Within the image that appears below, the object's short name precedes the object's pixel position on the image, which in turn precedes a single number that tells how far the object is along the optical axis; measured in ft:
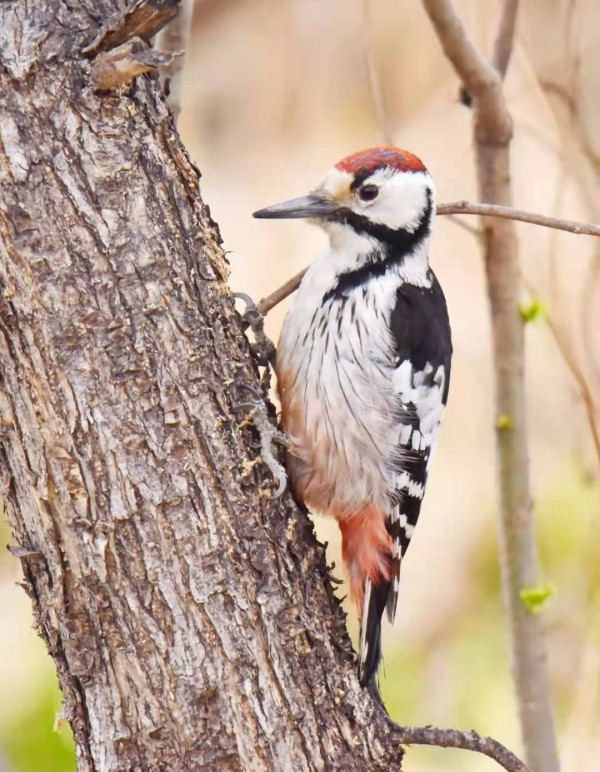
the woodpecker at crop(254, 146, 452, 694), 15.65
